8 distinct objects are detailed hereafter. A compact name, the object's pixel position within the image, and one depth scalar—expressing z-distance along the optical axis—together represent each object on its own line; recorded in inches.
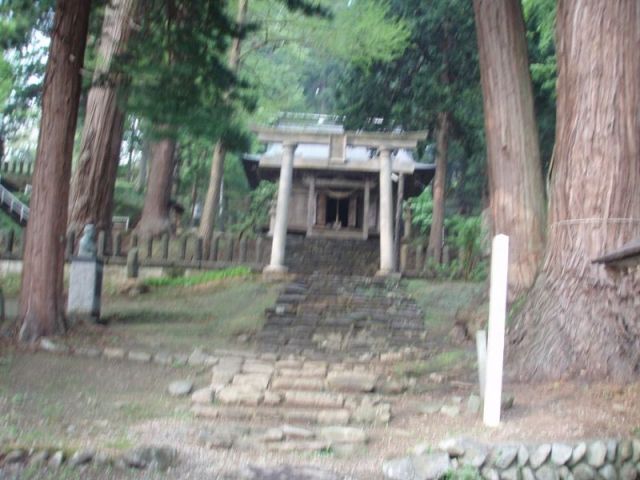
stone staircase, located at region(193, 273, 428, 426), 280.5
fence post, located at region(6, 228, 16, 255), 647.1
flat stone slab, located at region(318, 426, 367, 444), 243.8
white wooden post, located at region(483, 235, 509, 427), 249.0
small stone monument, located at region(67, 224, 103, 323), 453.1
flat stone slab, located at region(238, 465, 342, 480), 204.2
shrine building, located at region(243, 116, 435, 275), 660.7
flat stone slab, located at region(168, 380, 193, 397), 300.3
